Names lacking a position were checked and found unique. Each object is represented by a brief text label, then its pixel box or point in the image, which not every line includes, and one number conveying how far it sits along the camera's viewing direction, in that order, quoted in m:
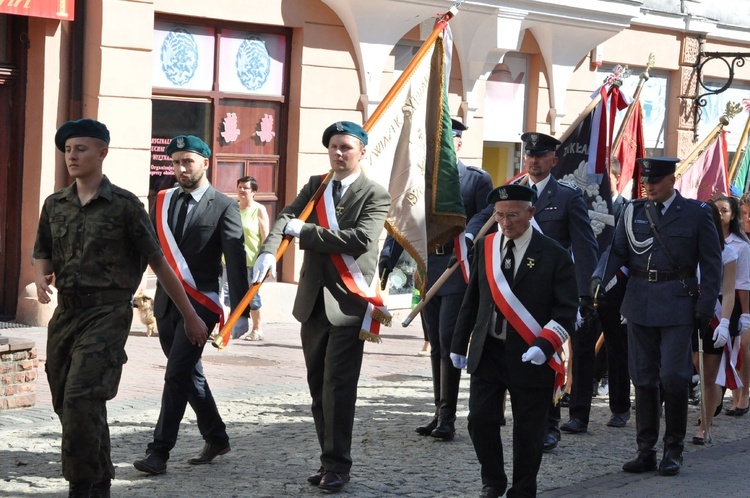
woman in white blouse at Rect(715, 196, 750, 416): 14.99
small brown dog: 19.40
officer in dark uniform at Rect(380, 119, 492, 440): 12.86
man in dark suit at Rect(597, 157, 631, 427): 14.57
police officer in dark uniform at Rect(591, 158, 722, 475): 12.17
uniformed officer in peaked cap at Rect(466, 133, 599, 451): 12.72
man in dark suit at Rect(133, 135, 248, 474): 10.87
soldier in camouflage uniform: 8.89
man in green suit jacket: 10.61
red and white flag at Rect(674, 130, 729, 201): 20.41
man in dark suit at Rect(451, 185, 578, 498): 9.95
